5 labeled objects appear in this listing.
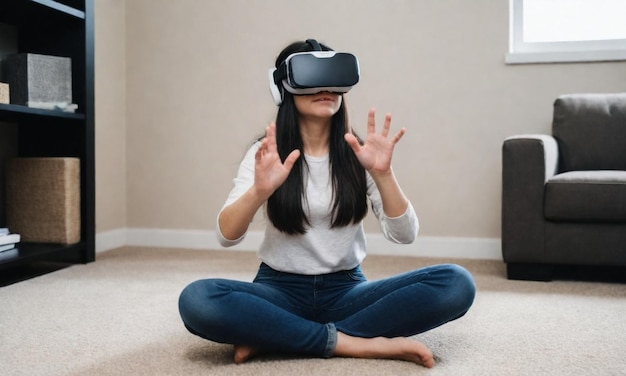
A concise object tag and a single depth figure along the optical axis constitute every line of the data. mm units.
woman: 1422
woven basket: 2758
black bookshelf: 2787
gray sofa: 2422
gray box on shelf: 2613
